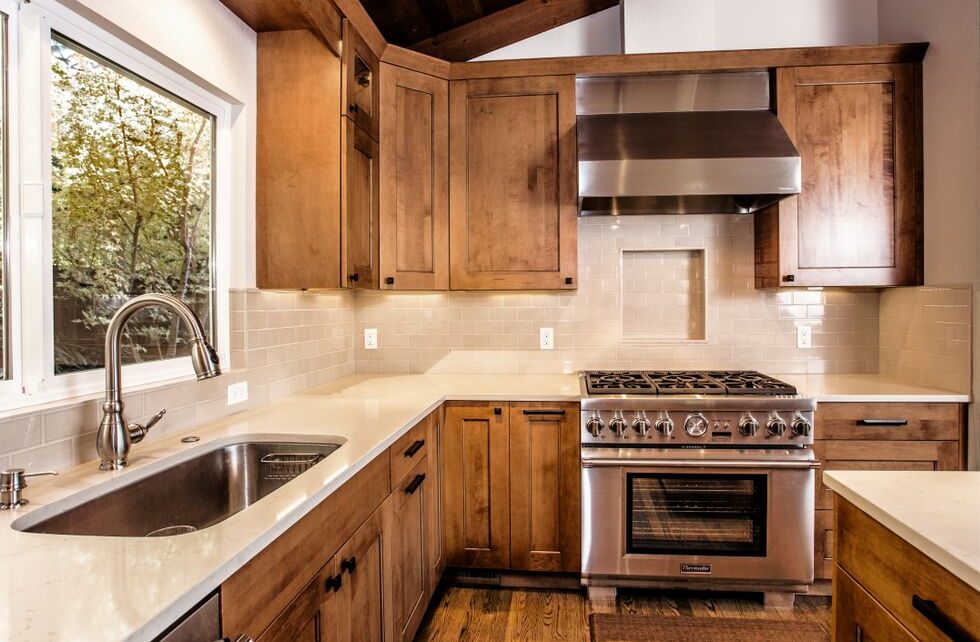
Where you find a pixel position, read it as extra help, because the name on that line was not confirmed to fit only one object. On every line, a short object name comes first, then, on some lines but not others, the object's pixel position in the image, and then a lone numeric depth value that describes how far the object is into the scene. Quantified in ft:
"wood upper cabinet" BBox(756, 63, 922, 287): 8.69
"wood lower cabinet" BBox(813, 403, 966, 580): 7.84
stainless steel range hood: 8.09
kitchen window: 4.45
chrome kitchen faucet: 4.25
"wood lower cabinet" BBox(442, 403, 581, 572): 8.18
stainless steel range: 7.76
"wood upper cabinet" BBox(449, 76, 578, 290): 9.02
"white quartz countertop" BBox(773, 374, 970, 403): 7.82
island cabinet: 2.89
